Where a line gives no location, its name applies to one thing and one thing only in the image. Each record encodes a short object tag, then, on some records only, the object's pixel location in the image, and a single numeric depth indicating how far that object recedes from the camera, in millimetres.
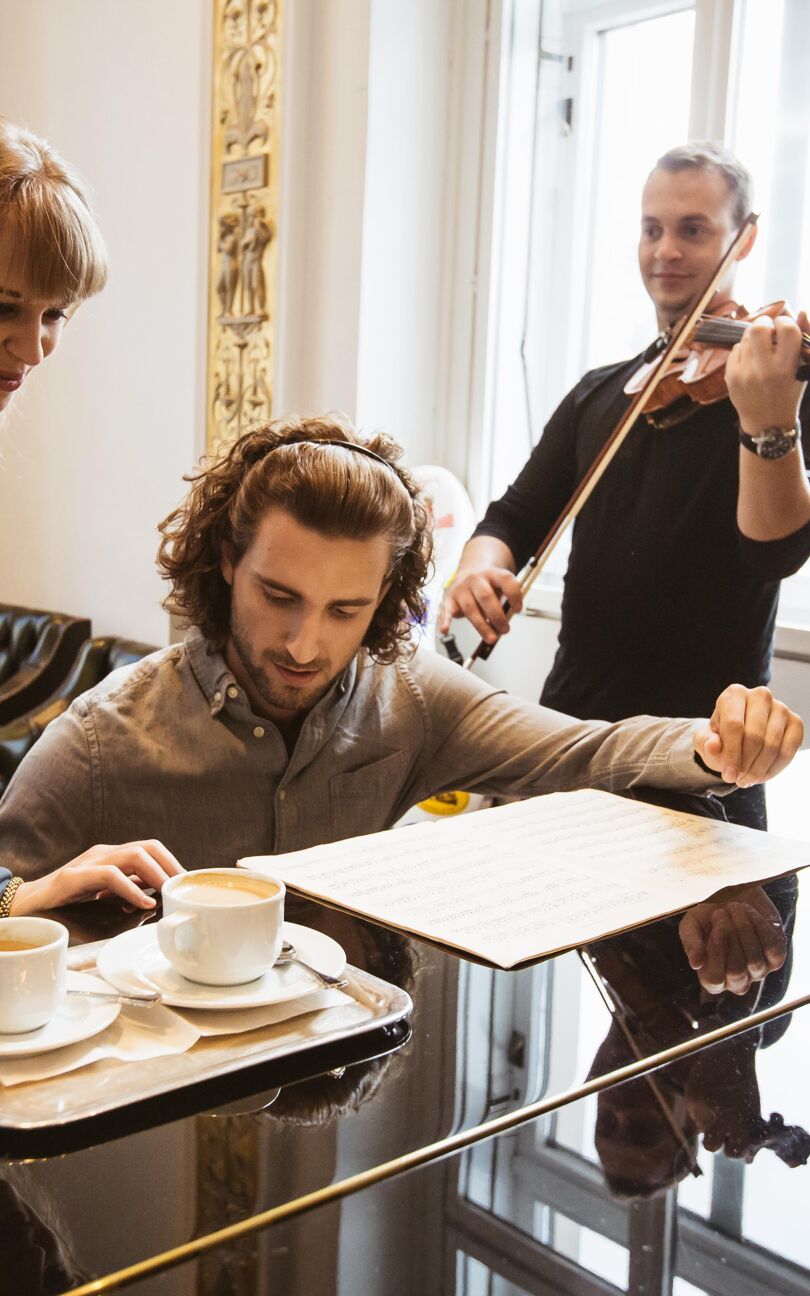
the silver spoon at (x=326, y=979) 895
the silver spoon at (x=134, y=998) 842
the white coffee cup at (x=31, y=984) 773
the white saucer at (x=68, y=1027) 766
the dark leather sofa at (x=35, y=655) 4016
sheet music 1107
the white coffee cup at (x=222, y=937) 864
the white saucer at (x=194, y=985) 853
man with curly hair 1523
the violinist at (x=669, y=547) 2270
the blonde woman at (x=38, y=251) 1669
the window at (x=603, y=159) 3000
